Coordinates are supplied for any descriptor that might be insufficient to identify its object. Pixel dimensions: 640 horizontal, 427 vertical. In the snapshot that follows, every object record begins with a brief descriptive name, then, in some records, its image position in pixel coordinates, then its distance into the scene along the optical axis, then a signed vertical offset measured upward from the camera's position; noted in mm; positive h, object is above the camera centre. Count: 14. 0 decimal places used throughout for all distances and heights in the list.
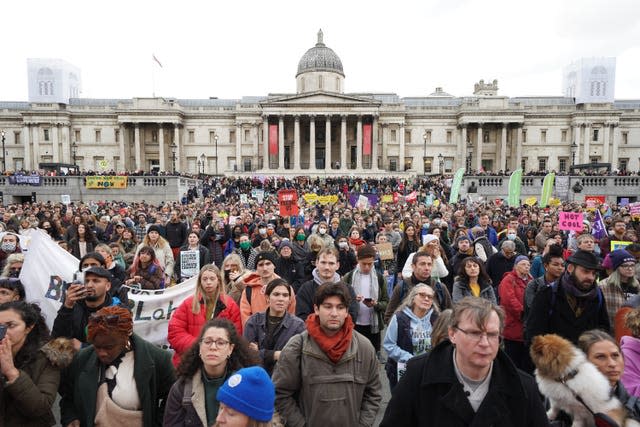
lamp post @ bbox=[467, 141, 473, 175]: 55419 +5276
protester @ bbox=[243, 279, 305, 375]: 4273 -1348
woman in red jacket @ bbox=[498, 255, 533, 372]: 5898 -1663
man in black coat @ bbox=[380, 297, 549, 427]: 2473 -1132
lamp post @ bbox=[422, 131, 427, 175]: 60962 +3782
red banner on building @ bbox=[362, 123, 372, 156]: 60344 +6825
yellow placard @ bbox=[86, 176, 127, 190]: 34562 +524
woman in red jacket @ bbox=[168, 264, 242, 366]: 4770 -1369
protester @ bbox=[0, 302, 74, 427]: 3143 -1334
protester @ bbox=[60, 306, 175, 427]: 3363 -1482
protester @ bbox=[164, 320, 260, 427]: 3223 -1403
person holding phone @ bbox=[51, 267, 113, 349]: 4355 -1165
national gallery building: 60919 +8065
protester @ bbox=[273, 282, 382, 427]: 3430 -1444
